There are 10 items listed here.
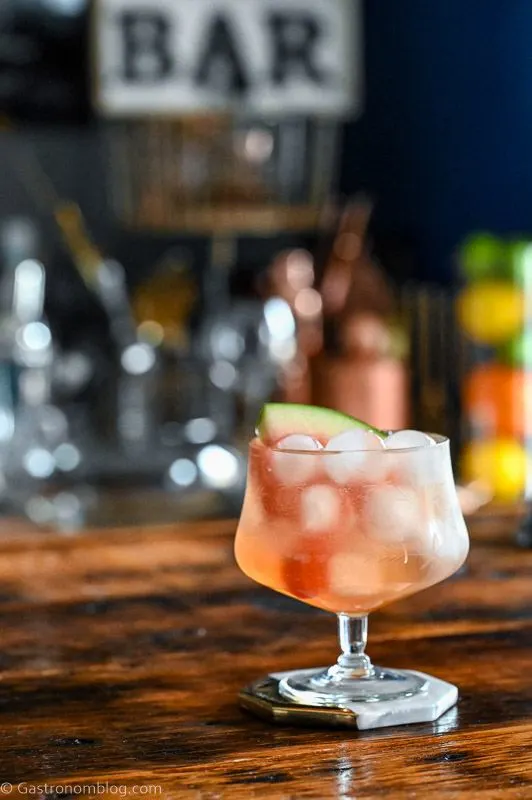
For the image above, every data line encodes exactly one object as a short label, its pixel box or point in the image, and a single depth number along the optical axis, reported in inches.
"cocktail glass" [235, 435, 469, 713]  38.4
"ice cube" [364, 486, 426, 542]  38.4
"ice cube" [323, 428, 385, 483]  38.4
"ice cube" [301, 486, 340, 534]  38.5
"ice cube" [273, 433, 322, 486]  38.8
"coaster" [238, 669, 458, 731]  38.0
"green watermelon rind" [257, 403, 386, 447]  39.2
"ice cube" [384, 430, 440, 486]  38.6
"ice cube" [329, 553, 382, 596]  38.5
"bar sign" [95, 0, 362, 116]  123.6
